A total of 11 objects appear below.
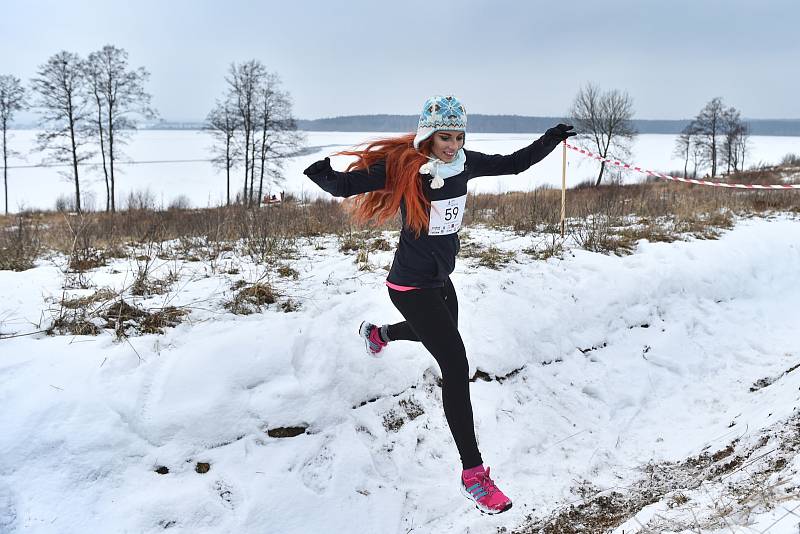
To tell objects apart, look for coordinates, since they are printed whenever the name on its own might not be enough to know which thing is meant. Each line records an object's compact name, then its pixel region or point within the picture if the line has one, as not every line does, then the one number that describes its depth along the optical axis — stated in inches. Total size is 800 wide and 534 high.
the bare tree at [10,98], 1412.4
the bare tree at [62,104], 1258.6
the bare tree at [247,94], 1498.5
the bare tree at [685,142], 2508.6
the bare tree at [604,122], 1985.7
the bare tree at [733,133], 2293.3
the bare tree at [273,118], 1535.4
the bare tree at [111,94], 1309.1
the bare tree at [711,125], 2310.5
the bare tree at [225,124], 1542.8
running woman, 106.9
